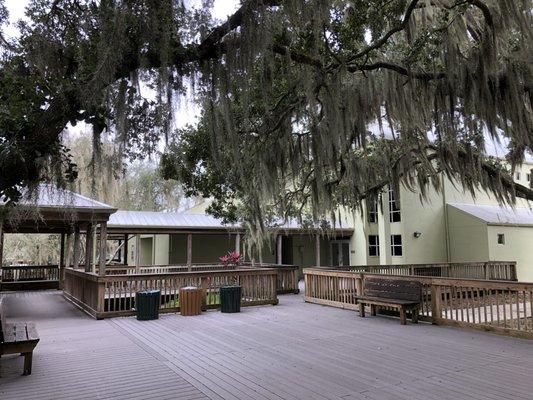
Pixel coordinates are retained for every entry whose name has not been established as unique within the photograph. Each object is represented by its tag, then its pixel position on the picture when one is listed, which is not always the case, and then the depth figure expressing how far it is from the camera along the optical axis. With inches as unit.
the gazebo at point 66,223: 156.8
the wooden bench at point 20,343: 199.2
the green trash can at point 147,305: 361.7
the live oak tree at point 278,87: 136.1
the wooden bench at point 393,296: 324.8
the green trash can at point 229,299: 398.6
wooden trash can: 384.5
